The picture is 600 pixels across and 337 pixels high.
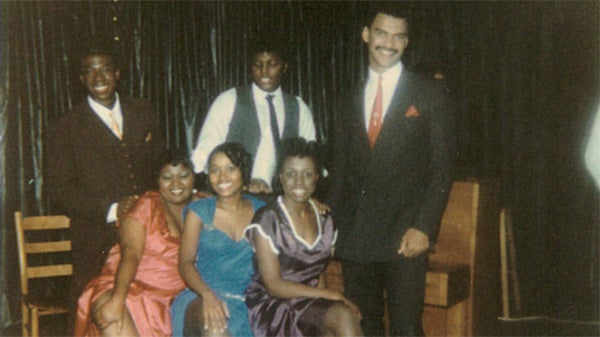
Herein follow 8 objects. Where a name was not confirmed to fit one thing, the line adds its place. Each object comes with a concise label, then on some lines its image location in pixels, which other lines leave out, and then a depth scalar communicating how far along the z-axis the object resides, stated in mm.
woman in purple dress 2857
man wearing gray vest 3881
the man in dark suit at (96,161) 3502
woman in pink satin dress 3062
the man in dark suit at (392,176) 2777
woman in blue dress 2998
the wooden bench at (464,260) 3793
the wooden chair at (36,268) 3949
